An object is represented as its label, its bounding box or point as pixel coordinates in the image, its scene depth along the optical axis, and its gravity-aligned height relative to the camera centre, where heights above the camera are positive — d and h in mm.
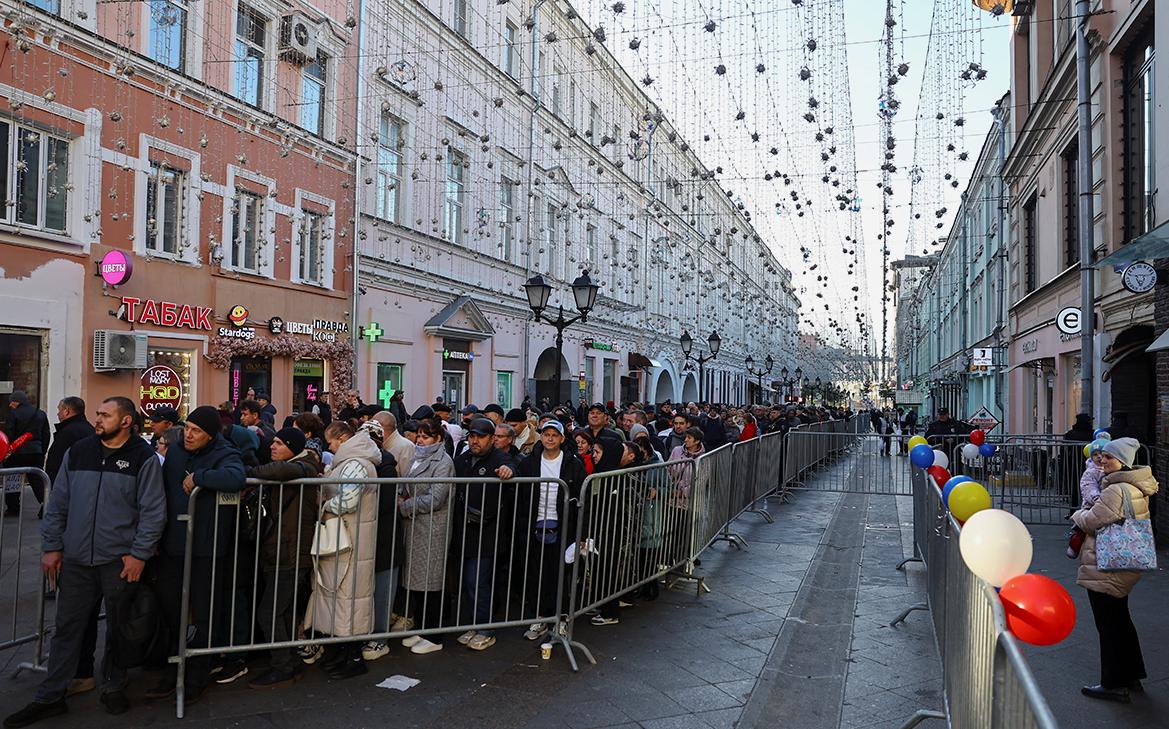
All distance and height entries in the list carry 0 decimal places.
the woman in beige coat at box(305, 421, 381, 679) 5082 -1225
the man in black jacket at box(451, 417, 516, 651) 5699 -950
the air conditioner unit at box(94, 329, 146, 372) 13219 +523
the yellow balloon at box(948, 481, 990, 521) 4820 -637
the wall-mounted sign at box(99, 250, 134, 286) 13227 +1872
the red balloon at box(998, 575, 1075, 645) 3117 -845
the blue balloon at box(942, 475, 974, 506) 5273 -608
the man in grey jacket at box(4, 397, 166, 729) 4555 -854
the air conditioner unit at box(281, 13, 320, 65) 16703 +7278
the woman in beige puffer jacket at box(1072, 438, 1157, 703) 5000 -1189
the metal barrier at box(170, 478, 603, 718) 4852 -1149
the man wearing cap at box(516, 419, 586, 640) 5703 -936
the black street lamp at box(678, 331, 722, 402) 24609 +1508
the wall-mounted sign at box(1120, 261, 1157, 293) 10438 +1563
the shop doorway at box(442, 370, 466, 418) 22109 -56
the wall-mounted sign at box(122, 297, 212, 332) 13797 +1234
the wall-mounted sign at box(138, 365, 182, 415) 14023 -95
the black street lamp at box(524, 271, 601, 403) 13523 +1616
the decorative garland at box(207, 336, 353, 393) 15484 +694
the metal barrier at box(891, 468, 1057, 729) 2354 -997
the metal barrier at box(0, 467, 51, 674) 5086 -1768
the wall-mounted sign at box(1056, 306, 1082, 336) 13984 +1312
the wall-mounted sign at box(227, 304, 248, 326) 15805 +1347
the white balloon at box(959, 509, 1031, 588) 3555 -680
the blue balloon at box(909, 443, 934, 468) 7625 -597
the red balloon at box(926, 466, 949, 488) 6705 -679
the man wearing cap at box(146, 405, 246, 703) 4754 -894
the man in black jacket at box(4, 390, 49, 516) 10383 -625
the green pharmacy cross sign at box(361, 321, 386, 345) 18977 +1267
